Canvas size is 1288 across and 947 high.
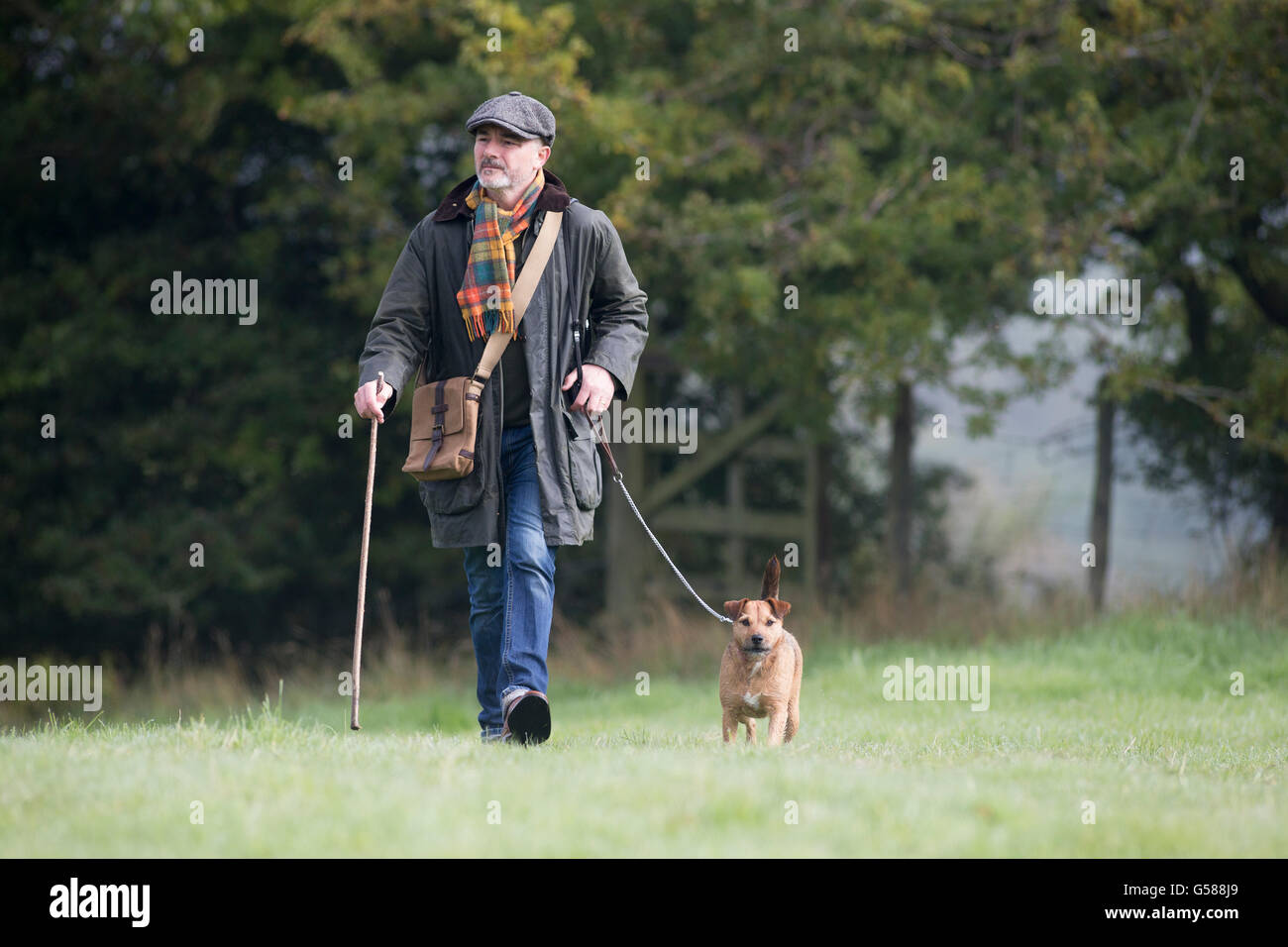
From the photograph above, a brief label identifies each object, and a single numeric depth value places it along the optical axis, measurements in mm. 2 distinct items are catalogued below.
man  10750
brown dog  11164
